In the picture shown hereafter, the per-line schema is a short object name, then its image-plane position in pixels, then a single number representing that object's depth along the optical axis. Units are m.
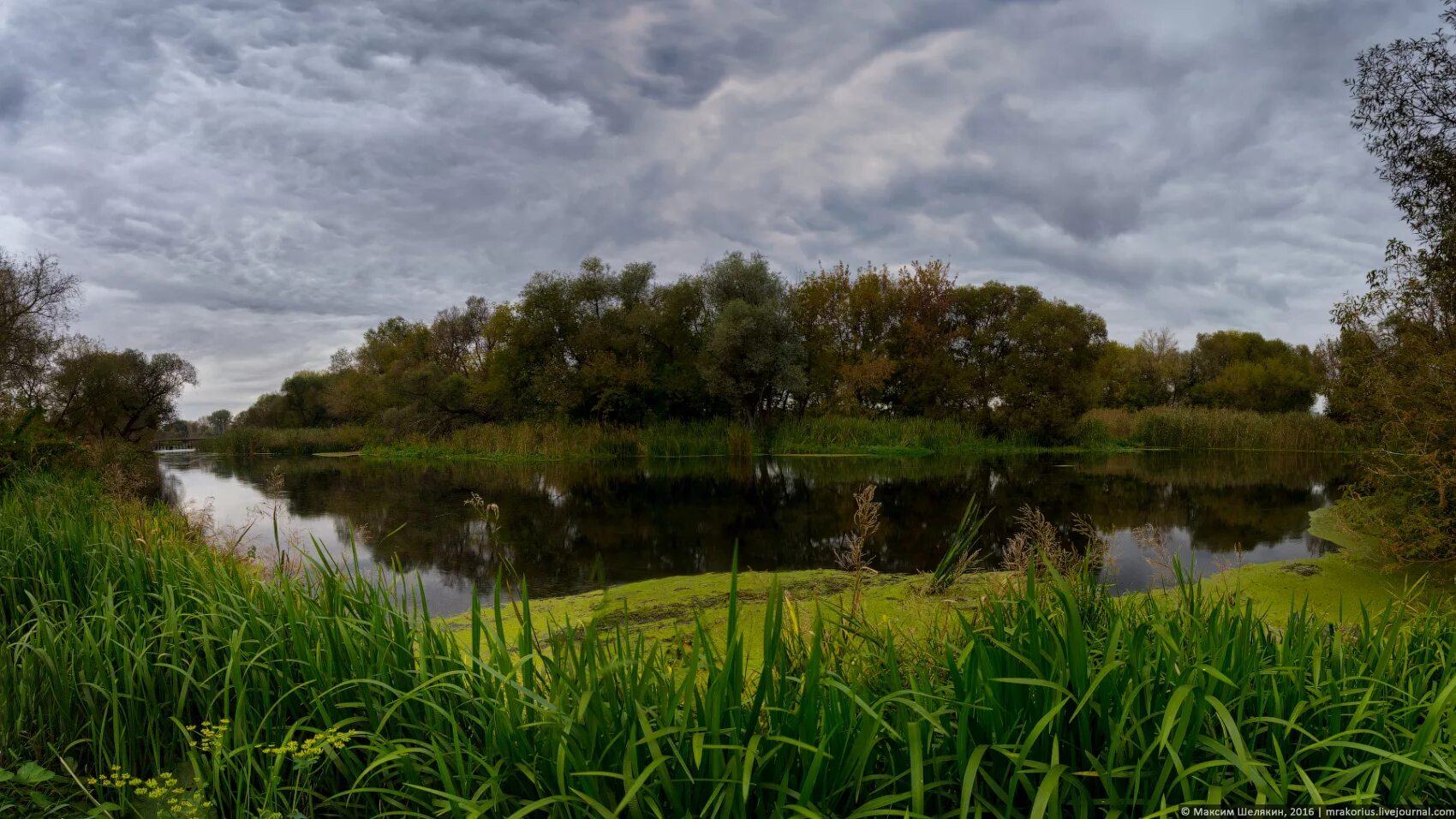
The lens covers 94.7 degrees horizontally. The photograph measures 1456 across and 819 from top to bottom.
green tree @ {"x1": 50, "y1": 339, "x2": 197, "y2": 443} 26.55
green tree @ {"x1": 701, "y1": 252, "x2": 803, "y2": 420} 25.12
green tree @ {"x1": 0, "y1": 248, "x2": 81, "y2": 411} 20.27
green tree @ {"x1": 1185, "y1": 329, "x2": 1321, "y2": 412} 39.22
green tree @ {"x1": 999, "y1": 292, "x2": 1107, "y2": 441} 28.72
